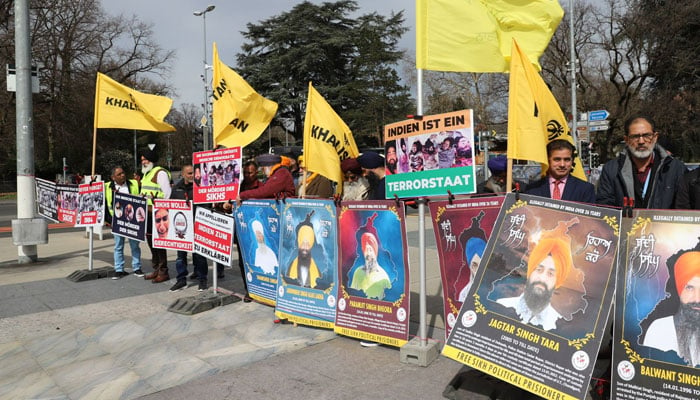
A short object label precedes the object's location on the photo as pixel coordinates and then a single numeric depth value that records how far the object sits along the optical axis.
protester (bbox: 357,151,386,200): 5.66
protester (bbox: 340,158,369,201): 5.79
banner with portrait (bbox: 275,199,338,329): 4.91
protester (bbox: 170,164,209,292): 6.81
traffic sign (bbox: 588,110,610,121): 20.67
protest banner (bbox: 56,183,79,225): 8.24
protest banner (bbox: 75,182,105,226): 7.82
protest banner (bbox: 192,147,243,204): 5.93
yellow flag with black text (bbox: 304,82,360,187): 5.24
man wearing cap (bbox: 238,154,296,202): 5.89
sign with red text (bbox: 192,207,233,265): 5.92
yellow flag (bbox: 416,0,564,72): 4.13
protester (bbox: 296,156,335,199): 6.88
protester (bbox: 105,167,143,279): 7.88
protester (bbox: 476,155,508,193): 5.16
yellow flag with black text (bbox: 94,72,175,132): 7.52
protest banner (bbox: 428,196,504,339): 3.96
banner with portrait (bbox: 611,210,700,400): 2.70
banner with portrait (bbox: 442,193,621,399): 2.96
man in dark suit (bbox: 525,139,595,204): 3.85
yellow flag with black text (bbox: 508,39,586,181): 3.81
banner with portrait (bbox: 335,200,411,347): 4.41
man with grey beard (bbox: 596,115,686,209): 3.69
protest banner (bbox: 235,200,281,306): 5.61
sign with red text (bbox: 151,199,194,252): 6.53
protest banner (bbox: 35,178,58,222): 8.77
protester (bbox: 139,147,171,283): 7.58
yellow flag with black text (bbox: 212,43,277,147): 6.24
